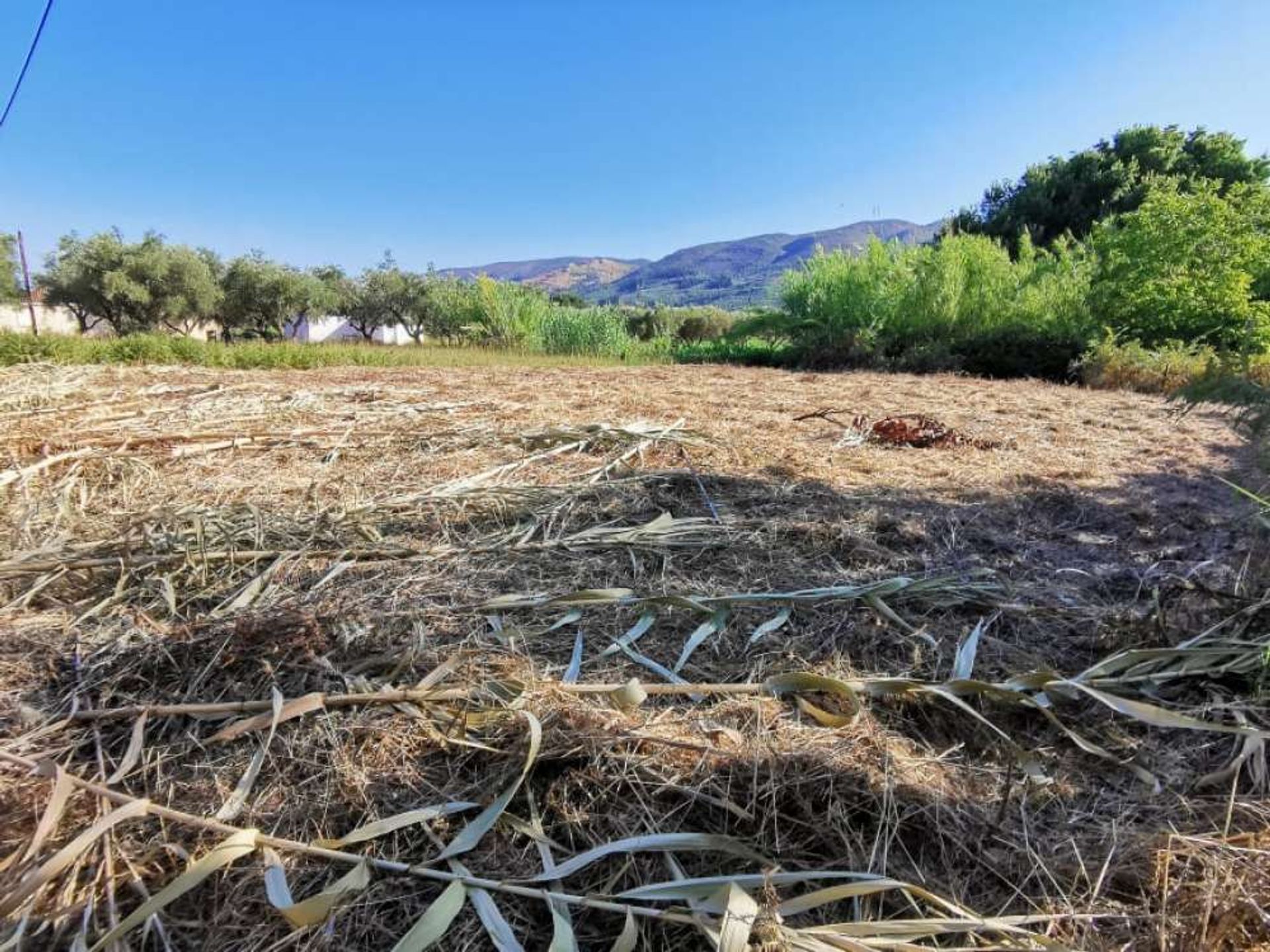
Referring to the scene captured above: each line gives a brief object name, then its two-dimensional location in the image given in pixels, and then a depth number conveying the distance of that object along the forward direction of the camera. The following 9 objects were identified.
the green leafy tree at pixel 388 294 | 31.19
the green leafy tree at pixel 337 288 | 29.59
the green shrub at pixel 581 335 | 15.99
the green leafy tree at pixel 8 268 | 21.75
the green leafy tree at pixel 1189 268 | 9.30
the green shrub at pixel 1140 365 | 8.43
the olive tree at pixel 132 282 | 22.91
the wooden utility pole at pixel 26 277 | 20.05
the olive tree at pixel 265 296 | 26.36
